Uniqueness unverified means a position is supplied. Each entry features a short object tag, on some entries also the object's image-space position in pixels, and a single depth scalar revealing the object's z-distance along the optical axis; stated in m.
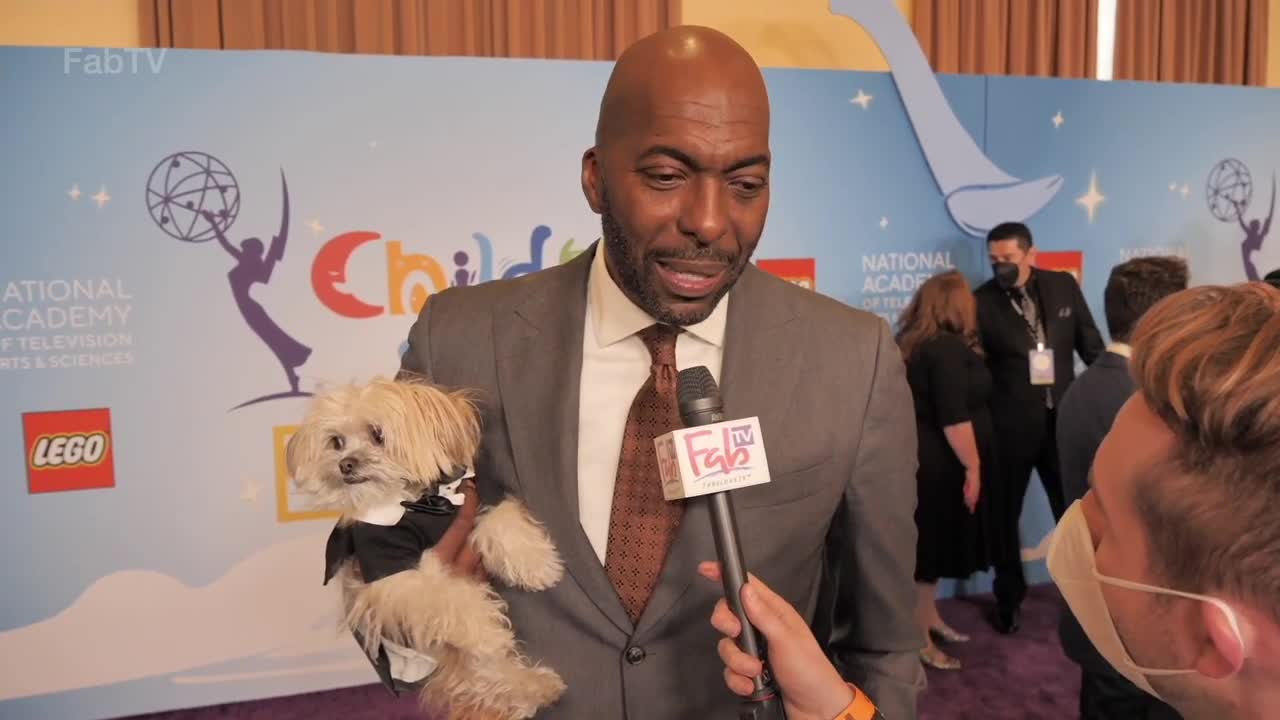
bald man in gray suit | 1.33
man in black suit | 4.41
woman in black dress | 3.96
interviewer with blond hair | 0.83
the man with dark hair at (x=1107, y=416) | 2.10
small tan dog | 1.36
